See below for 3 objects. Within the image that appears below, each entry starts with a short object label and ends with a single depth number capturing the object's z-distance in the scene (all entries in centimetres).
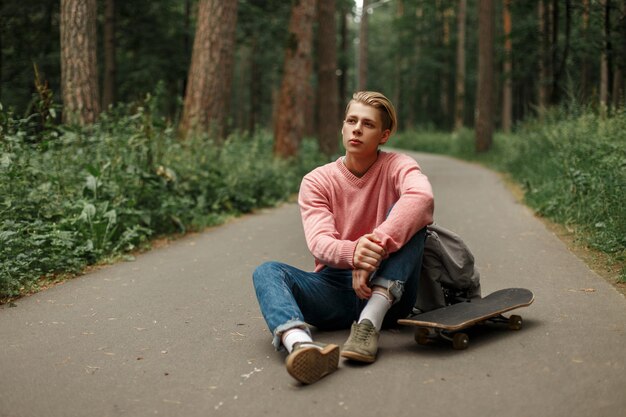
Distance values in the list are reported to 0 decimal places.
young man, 416
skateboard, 425
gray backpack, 469
